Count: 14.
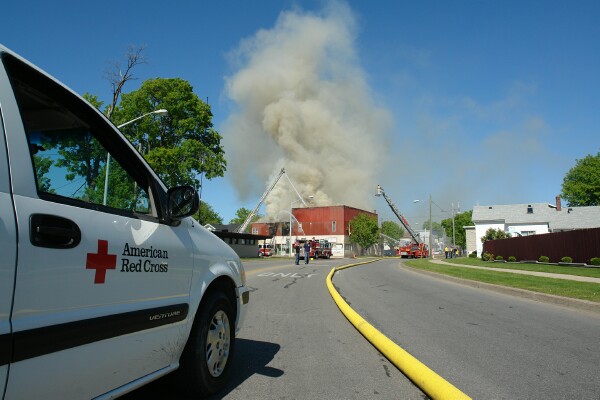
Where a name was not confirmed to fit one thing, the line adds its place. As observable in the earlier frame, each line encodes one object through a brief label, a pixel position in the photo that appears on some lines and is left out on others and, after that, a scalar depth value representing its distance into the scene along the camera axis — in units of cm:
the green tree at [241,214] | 11812
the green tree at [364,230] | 7594
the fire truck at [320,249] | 5079
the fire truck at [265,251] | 6738
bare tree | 2448
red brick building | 7731
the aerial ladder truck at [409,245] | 6038
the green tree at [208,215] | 10225
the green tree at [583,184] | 6078
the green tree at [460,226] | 11306
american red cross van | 185
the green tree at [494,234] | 4384
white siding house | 4703
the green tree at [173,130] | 3178
